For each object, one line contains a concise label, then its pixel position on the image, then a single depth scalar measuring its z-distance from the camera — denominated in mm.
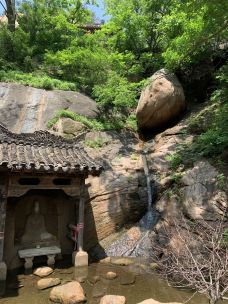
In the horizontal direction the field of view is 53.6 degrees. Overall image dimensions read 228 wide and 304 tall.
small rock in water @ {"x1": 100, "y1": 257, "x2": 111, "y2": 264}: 8255
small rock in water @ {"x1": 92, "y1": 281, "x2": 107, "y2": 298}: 6304
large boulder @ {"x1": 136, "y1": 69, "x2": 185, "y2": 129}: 12680
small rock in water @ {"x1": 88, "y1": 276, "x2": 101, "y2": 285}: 6957
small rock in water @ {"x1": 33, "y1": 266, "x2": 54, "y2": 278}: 7310
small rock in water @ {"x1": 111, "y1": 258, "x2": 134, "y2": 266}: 8073
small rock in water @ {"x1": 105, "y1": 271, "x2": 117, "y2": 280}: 7163
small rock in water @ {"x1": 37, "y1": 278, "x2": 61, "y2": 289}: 6642
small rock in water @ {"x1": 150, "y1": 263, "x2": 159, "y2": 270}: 7740
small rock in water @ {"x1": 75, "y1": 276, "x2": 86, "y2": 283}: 7019
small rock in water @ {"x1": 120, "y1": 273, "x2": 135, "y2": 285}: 6923
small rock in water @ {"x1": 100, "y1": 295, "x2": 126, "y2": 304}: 5694
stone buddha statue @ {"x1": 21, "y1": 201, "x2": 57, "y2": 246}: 8330
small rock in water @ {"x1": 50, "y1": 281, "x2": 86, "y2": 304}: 5852
